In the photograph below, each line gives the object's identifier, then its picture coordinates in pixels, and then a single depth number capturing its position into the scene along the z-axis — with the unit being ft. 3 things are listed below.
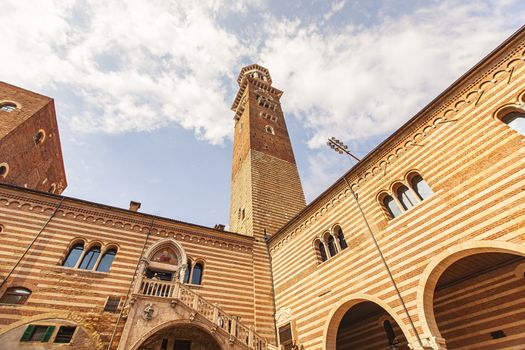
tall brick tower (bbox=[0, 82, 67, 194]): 44.80
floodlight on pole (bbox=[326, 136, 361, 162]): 44.01
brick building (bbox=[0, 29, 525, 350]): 22.61
